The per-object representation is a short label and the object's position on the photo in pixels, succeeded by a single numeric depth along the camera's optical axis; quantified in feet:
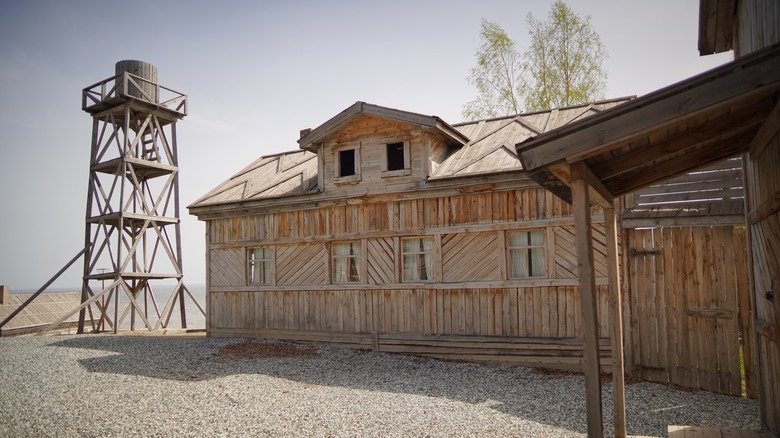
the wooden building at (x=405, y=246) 38.68
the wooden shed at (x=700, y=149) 13.56
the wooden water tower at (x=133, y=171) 66.03
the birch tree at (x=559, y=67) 72.13
